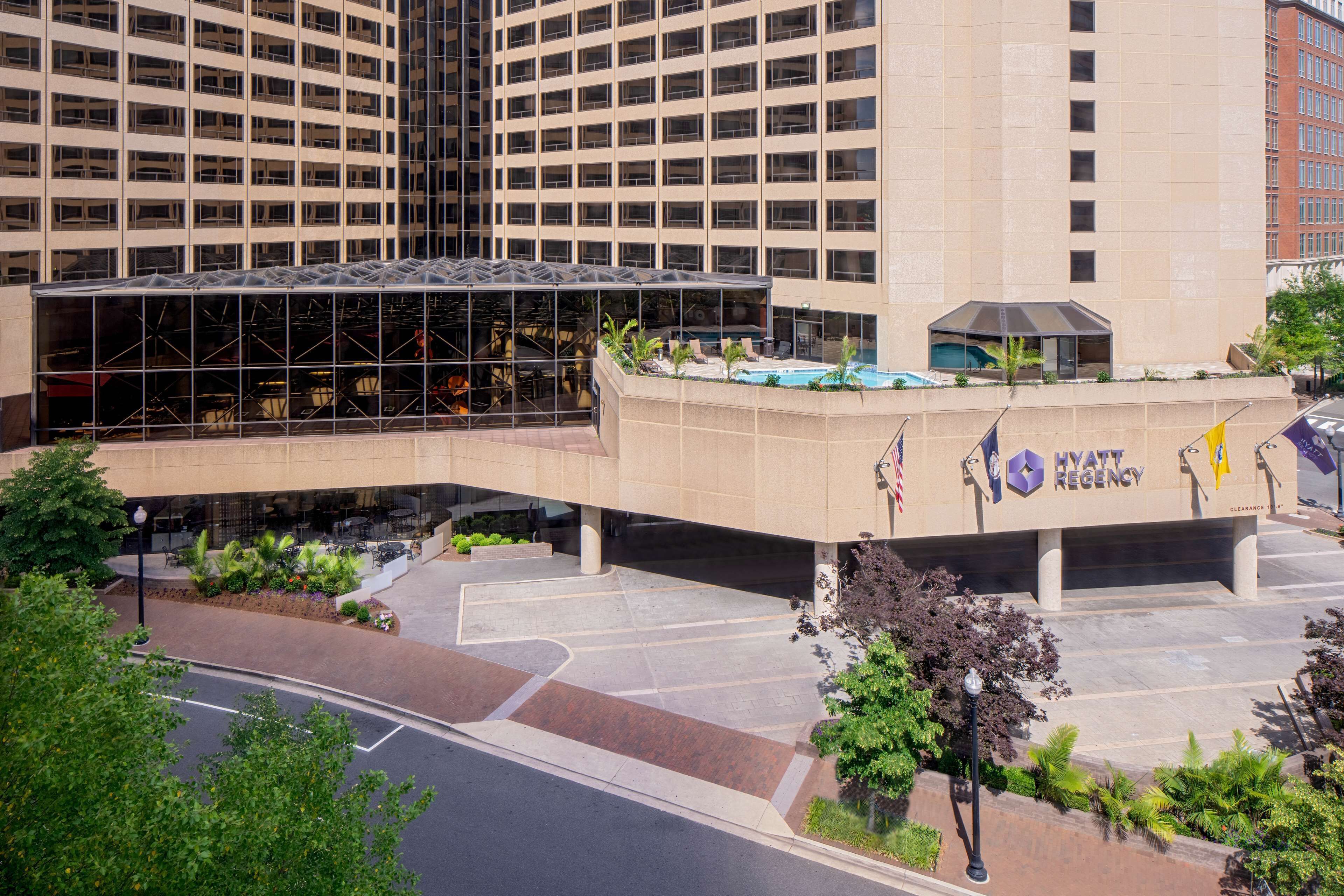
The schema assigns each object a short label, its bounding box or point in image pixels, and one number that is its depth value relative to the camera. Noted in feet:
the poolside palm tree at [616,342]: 138.47
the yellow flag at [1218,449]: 125.49
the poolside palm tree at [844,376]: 120.67
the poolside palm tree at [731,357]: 127.24
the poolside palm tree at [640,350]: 134.10
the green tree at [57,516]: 119.24
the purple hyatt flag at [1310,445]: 125.59
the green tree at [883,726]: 78.59
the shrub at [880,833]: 80.64
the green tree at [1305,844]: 65.92
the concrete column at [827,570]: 123.13
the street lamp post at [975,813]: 76.84
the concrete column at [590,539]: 139.74
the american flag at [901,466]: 117.60
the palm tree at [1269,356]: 132.67
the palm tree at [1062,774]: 83.20
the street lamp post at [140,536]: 112.47
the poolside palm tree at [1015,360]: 122.01
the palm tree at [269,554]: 132.98
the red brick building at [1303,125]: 319.27
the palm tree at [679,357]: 130.52
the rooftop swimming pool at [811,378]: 132.05
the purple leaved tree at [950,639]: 82.02
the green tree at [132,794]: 42.34
